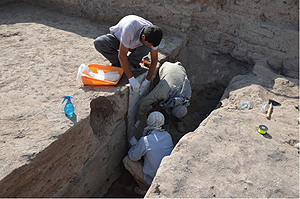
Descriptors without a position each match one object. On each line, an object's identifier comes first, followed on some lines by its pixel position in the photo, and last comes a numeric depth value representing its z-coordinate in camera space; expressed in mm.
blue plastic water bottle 2850
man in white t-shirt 3208
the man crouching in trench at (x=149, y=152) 3275
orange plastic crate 3396
